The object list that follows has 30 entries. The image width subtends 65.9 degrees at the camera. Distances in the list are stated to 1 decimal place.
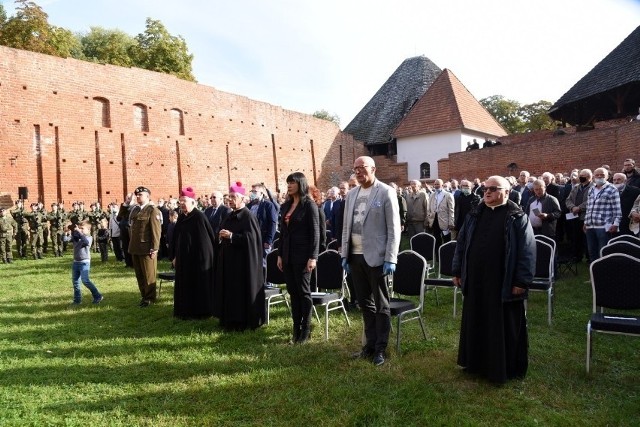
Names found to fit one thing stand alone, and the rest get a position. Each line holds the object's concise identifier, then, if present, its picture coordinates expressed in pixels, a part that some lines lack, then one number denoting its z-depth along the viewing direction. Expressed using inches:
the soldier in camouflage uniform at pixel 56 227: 674.8
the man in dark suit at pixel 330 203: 477.1
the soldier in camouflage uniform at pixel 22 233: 660.1
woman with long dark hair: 228.5
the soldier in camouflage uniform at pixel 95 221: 731.5
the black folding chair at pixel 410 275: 238.8
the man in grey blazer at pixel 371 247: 193.3
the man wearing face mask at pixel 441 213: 453.7
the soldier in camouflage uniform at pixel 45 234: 705.0
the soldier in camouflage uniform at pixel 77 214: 719.1
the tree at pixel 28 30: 1091.9
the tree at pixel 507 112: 1815.9
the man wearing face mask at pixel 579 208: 388.2
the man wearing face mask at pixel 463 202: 404.5
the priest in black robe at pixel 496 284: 169.8
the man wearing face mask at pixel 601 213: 320.8
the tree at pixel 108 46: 1363.4
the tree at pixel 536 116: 1710.1
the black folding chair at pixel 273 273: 293.4
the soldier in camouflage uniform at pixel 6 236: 603.5
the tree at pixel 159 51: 1342.3
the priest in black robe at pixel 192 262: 291.4
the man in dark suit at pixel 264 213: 303.9
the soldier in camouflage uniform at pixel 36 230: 648.4
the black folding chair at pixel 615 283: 196.7
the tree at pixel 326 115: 3096.5
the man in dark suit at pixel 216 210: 373.7
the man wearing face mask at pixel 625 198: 349.6
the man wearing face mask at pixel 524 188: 410.3
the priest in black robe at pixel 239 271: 257.6
